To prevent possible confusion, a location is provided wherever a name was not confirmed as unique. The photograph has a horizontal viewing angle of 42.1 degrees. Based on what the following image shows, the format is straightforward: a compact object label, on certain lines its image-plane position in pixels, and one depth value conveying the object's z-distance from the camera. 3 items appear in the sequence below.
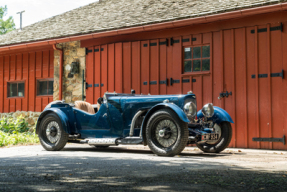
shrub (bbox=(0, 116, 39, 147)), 10.23
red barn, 8.23
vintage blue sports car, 6.36
